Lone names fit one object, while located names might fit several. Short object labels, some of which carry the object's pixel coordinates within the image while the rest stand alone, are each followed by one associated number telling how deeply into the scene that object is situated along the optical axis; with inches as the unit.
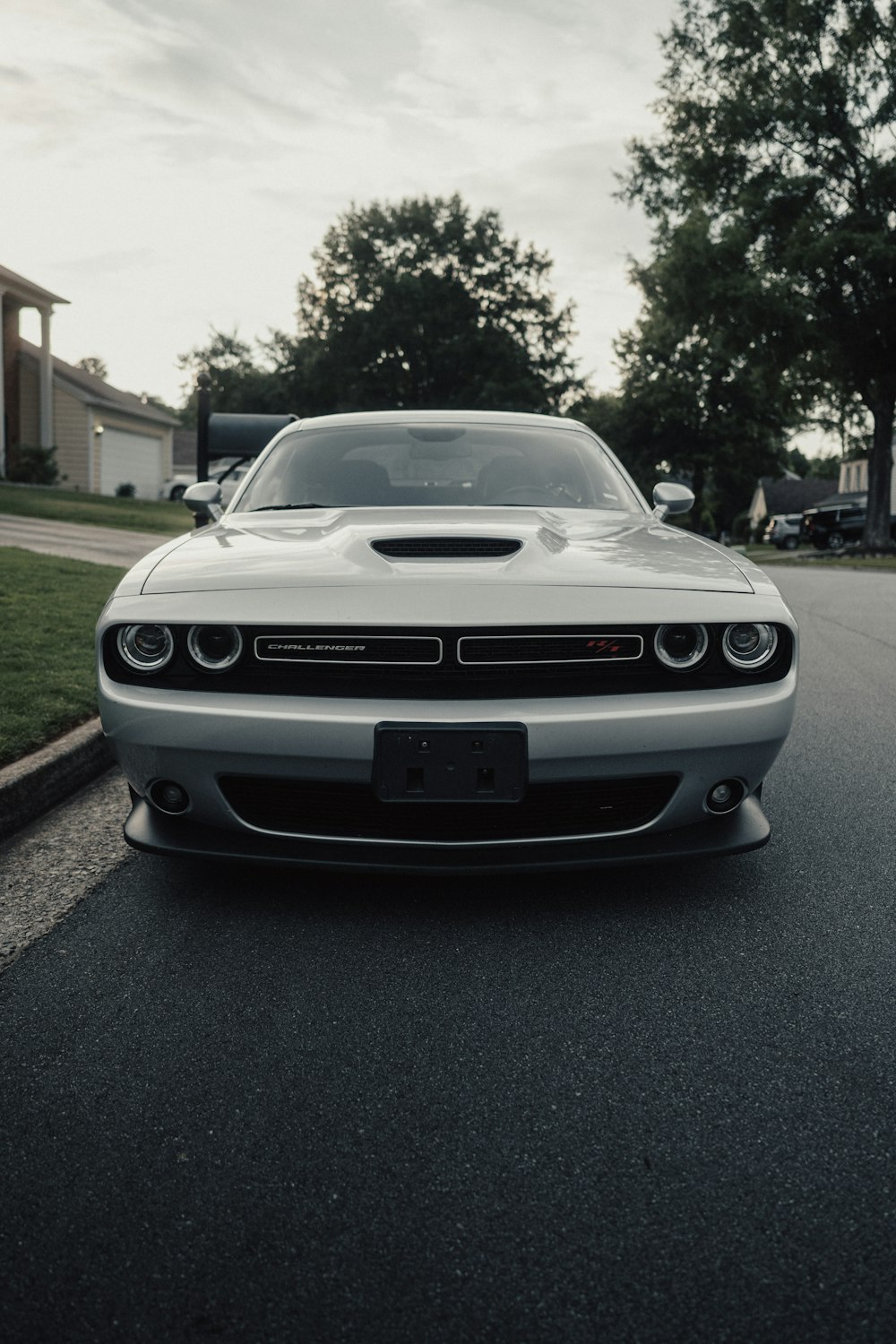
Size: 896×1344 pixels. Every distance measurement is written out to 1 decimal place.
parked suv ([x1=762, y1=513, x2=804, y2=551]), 1884.8
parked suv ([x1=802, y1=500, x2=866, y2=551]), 1430.9
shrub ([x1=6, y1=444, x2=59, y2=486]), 1147.3
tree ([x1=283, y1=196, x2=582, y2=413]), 1792.6
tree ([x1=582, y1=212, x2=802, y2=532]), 2010.3
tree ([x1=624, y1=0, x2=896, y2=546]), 1054.4
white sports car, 111.8
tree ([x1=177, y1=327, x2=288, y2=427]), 1820.9
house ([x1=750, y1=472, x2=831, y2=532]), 3129.9
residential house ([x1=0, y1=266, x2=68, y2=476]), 1250.0
